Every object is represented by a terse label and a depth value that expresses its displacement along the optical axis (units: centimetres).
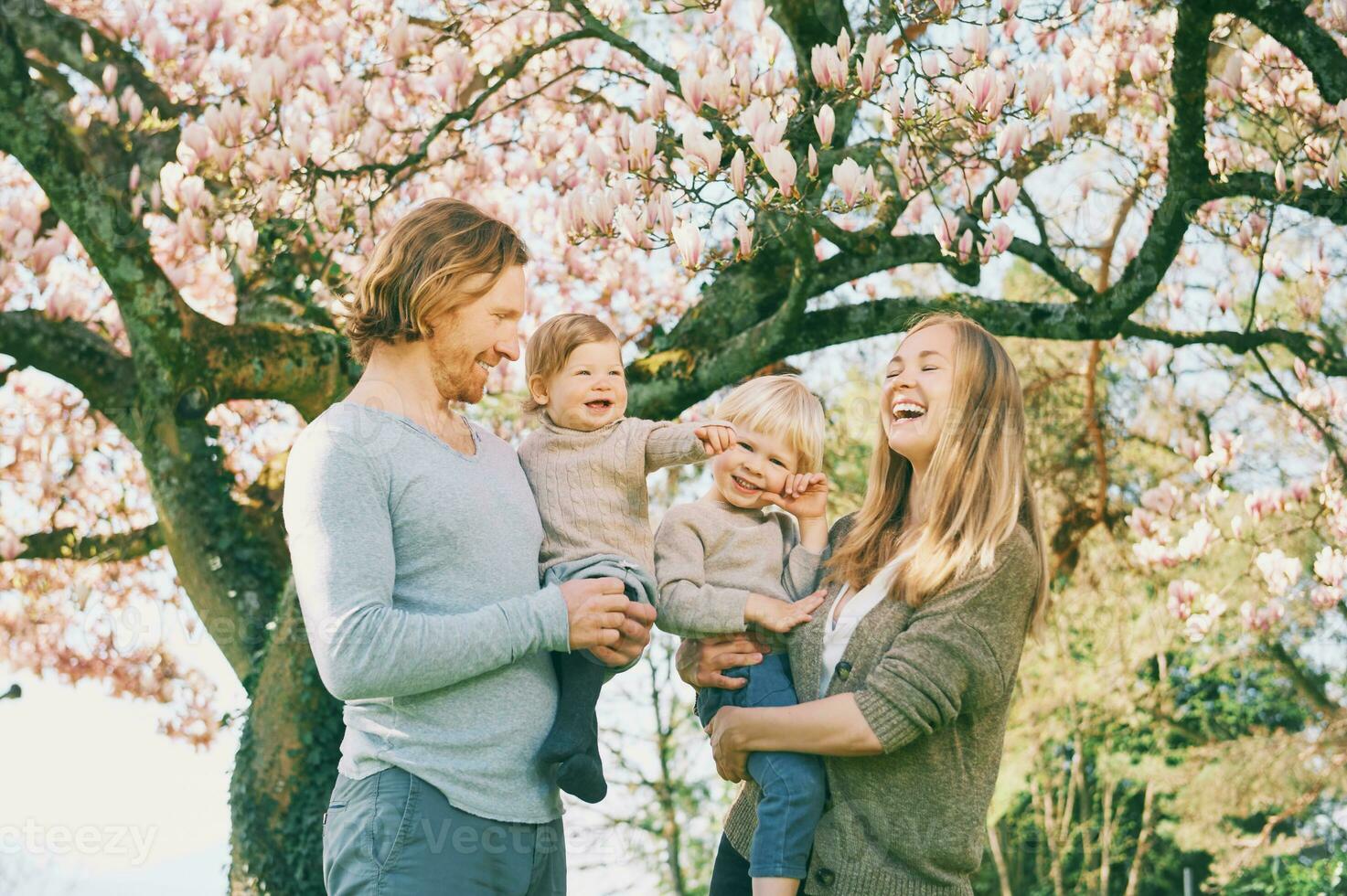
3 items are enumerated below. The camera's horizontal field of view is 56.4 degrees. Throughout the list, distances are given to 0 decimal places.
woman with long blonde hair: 232
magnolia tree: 447
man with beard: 192
